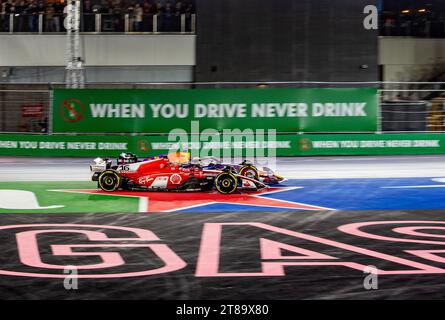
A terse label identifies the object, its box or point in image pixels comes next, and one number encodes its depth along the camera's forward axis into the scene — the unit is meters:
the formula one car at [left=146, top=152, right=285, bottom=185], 13.10
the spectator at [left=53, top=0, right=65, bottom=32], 27.33
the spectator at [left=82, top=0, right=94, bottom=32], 27.88
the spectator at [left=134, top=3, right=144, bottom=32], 27.94
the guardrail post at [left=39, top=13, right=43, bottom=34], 28.02
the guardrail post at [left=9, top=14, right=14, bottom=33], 28.05
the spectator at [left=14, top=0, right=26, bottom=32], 28.07
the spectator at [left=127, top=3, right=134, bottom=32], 27.92
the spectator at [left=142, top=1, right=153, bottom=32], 28.03
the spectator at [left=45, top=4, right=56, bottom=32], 27.75
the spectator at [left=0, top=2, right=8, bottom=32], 28.11
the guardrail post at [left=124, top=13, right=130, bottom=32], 27.92
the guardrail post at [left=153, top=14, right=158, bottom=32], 28.09
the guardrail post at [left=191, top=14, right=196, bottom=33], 27.97
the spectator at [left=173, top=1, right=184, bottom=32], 28.09
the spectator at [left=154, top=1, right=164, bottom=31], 28.11
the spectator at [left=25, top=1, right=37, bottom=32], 28.05
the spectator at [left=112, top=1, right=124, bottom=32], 27.88
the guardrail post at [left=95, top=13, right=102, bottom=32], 27.88
